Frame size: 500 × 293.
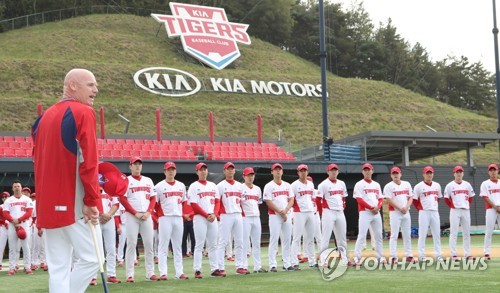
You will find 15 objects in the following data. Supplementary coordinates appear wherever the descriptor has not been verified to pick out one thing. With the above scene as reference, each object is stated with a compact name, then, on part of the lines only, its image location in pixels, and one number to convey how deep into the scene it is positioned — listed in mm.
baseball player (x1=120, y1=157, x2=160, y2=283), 13008
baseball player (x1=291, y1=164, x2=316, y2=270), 15406
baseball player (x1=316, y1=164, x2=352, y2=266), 15328
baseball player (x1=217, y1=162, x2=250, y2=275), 14109
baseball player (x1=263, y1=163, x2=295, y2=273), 14797
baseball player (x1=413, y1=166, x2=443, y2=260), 15277
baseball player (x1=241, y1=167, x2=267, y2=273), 14602
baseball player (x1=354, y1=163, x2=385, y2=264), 15180
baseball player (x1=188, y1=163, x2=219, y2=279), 13672
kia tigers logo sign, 57188
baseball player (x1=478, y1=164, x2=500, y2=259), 15953
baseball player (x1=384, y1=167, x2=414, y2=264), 15406
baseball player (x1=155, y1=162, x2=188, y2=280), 13359
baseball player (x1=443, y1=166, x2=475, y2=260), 15578
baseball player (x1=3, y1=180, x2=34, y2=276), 17047
